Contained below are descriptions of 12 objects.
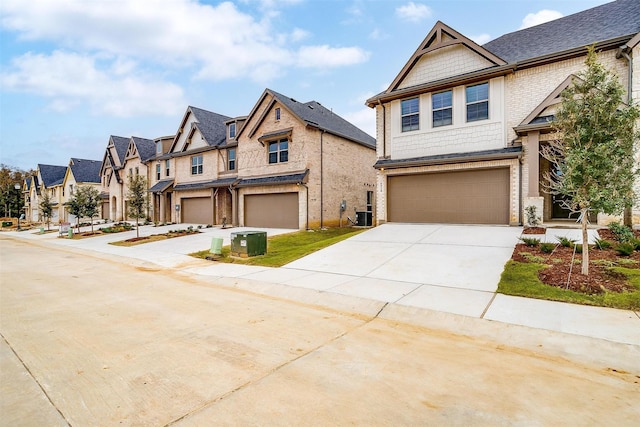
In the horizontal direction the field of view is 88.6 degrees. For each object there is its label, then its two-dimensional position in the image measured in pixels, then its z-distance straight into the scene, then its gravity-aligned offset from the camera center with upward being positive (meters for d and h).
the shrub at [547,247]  9.80 -1.25
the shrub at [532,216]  13.49 -0.41
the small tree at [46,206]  33.44 +0.46
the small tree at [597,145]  7.11 +1.36
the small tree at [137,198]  22.61 +0.82
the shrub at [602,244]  9.90 -1.17
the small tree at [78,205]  27.00 +0.44
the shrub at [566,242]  10.13 -1.13
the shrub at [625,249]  8.91 -1.19
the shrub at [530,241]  10.62 -1.15
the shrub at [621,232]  9.84 -0.84
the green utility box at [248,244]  13.16 -1.43
